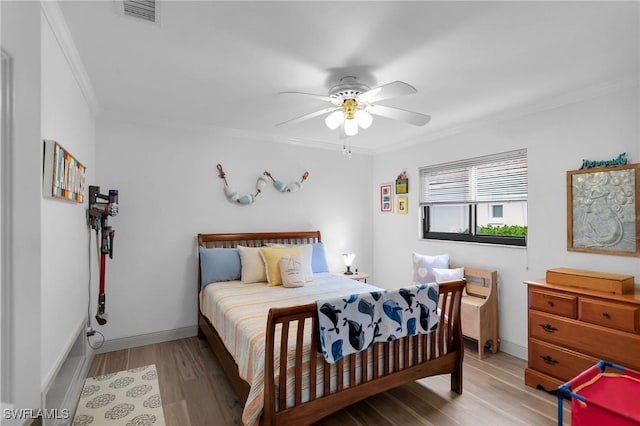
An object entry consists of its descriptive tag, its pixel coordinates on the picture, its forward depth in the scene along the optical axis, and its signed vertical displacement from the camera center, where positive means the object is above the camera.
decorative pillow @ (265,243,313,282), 3.48 -0.51
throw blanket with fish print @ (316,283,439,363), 1.85 -0.67
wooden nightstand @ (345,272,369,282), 4.27 -0.85
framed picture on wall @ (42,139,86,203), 1.61 +0.25
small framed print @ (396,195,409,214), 4.37 +0.14
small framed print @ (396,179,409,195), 4.35 +0.40
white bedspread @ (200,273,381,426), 1.76 -0.76
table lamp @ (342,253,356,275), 4.34 -0.62
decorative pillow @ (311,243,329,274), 3.98 -0.58
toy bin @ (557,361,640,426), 1.35 -0.86
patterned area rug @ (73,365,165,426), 2.11 -1.37
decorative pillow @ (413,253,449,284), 3.68 -0.61
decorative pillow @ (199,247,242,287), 3.40 -0.56
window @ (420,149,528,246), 3.21 +0.17
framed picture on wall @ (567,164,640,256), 2.35 +0.03
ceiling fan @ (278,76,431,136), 2.24 +0.82
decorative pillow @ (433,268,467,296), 3.42 -0.67
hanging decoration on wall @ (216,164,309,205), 3.78 +0.37
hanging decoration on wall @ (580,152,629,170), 2.40 +0.41
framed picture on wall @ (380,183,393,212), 4.64 +0.26
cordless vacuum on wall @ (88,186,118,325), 2.77 -0.05
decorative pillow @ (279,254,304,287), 3.26 -0.60
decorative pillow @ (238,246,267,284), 3.39 -0.56
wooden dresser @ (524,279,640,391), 2.06 -0.84
